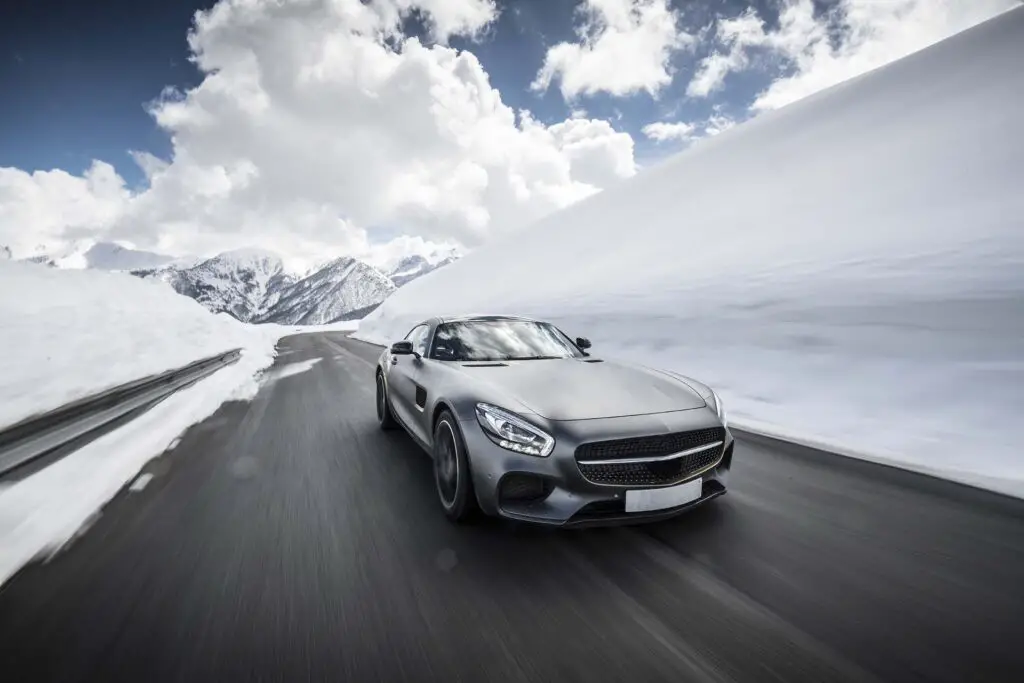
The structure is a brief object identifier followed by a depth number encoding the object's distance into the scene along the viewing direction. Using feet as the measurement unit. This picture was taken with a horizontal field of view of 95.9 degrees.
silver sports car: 8.05
